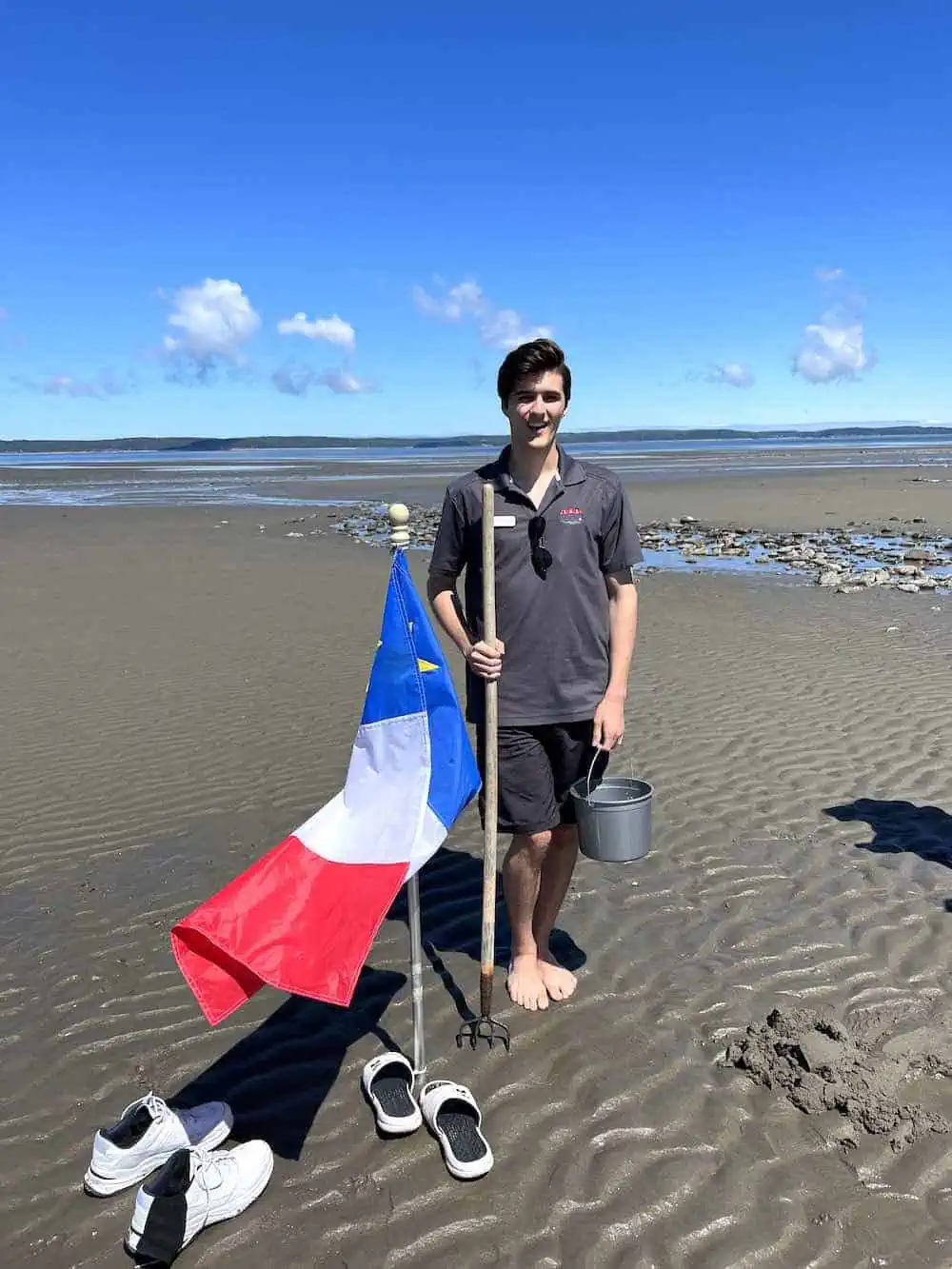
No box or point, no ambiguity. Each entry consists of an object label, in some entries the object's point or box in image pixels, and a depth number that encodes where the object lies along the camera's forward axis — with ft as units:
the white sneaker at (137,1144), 11.18
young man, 12.84
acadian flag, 10.92
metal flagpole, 11.71
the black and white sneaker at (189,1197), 10.07
